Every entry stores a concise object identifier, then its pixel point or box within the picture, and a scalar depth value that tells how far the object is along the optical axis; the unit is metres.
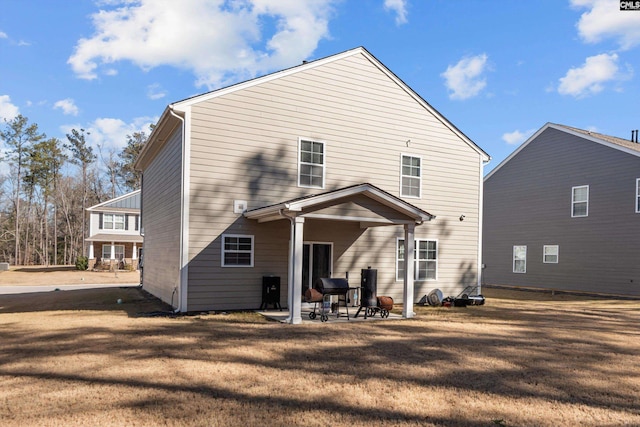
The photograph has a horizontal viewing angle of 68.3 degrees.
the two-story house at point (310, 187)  12.15
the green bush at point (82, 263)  35.09
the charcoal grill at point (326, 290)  11.15
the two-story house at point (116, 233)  35.16
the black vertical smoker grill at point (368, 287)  12.20
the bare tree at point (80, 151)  51.81
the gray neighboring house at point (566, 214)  19.52
